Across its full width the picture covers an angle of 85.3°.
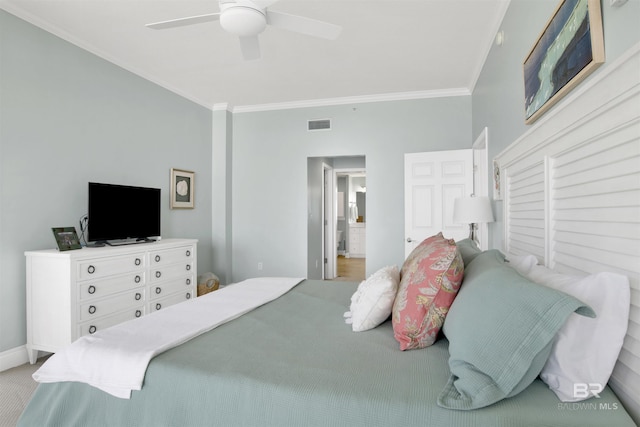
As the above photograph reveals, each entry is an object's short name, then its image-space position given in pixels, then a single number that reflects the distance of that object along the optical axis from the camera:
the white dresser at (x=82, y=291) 2.66
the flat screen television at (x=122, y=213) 3.14
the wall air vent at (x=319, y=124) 4.95
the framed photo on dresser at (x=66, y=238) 2.75
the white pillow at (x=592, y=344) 0.94
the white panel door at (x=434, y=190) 4.16
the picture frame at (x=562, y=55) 1.18
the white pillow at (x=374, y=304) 1.60
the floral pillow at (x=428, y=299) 1.35
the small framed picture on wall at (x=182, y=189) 4.35
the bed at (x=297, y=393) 0.94
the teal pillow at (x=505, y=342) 0.93
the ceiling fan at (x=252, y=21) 1.97
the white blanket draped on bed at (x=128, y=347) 1.24
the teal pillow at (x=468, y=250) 1.83
